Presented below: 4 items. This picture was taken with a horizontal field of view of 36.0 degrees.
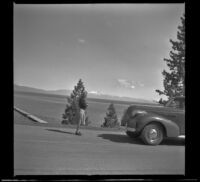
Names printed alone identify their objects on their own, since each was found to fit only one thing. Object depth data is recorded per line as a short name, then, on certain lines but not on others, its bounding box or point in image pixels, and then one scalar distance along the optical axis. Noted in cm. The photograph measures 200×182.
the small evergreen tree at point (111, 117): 4072
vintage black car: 861
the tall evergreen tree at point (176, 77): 1520
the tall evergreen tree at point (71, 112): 3396
